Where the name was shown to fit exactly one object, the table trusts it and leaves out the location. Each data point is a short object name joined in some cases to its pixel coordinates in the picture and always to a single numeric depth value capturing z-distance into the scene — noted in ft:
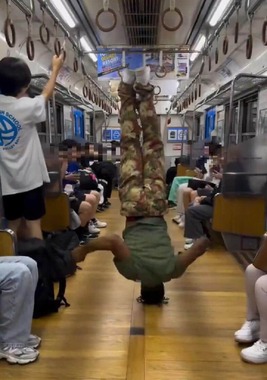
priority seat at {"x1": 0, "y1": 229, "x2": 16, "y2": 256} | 7.35
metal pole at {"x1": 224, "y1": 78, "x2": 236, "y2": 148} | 12.36
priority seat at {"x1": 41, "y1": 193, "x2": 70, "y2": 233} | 11.46
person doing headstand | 7.70
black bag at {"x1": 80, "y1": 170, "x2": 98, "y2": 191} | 17.58
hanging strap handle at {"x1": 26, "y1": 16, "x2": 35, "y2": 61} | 11.12
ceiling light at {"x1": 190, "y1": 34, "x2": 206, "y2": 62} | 20.90
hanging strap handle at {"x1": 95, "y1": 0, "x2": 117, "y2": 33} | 10.69
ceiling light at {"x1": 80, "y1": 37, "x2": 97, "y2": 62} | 21.51
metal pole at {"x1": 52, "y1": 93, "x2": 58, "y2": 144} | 13.01
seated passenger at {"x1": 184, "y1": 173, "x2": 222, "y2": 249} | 13.47
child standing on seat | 7.84
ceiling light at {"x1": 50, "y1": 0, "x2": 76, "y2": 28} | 15.62
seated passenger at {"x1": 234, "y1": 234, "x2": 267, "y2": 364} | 6.70
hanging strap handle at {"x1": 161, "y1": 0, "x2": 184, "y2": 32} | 10.81
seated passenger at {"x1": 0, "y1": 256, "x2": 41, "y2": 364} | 6.77
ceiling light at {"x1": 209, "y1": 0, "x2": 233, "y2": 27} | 15.49
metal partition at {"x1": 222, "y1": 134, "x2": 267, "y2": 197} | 10.87
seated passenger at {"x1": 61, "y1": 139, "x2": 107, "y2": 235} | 13.55
